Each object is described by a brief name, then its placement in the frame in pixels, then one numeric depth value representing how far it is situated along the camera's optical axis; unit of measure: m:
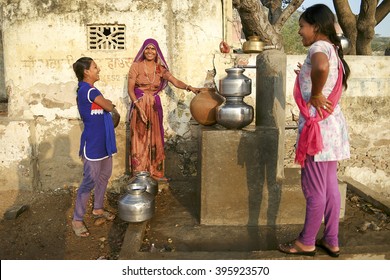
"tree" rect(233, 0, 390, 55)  8.04
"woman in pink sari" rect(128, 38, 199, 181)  4.70
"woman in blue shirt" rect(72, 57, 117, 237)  3.52
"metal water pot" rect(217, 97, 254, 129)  3.40
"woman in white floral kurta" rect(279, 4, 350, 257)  2.50
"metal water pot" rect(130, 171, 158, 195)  3.94
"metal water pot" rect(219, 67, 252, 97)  3.43
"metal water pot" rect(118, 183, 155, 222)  3.50
